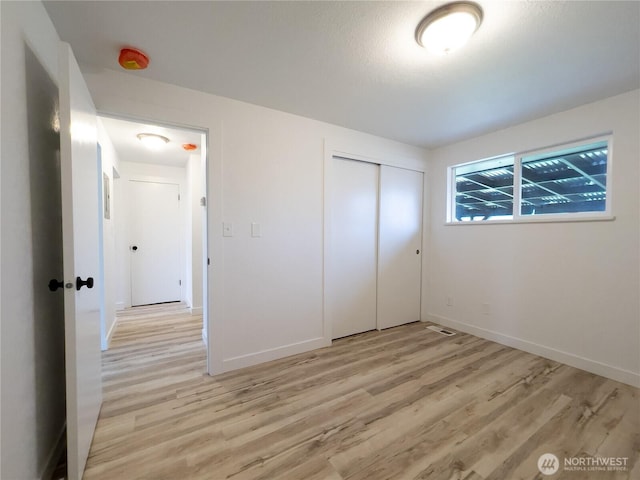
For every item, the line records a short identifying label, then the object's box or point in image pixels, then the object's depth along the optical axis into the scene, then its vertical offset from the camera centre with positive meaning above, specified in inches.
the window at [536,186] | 89.0 +20.3
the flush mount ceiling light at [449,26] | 49.1 +41.6
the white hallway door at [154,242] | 166.9 -6.1
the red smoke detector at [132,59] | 60.6 +41.0
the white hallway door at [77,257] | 43.4 -4.6
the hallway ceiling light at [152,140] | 113.4 +42.4
